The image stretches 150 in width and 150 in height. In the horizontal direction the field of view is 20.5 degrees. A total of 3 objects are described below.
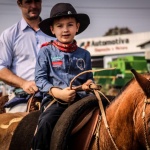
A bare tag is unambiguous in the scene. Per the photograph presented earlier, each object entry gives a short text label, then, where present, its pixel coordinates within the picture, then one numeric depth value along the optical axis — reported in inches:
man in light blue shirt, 253.3
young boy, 175.5
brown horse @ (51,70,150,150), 131.6
